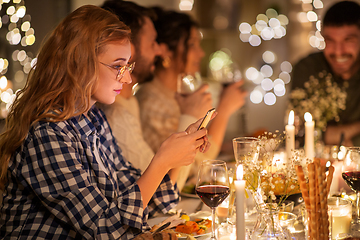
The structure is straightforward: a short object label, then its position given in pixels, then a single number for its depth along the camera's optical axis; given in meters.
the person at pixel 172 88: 2.27
